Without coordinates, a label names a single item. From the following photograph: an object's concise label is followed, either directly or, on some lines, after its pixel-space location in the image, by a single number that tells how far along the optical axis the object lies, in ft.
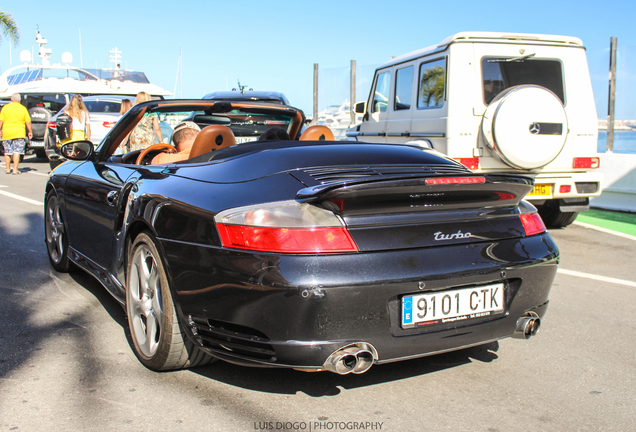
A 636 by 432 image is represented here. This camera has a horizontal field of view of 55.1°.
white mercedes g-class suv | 21.95
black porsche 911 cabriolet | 7.86
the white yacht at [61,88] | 57.82
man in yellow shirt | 45.75
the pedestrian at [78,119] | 39.06
